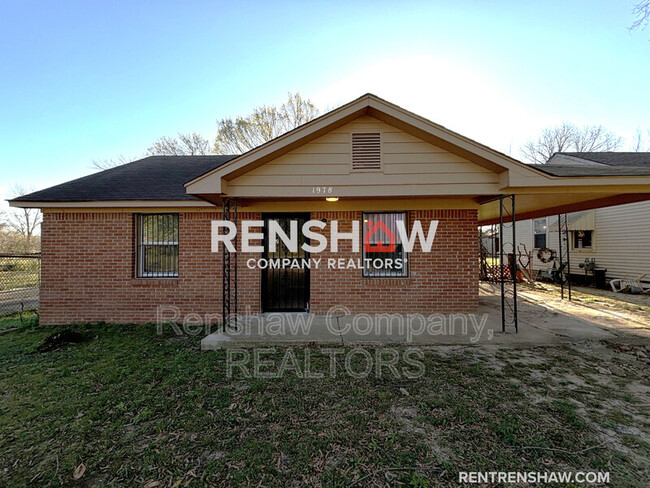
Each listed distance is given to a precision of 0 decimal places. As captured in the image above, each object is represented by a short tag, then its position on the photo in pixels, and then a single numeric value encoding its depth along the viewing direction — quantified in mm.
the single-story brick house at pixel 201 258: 6234
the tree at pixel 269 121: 18000
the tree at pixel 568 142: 28078
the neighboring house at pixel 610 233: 10703
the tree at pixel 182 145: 20827
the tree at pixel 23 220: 28031
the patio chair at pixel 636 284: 10375
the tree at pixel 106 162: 22484
